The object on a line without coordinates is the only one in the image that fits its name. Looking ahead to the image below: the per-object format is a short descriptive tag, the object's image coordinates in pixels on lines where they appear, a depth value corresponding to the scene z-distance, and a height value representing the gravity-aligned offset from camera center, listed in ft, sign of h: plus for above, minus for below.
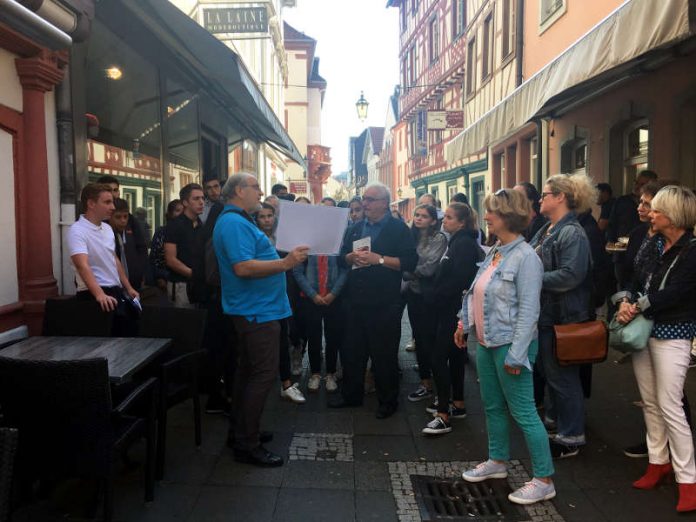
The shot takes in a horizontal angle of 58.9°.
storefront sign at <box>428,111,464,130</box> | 60.39 +11.40
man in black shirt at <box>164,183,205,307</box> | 17.63 +0.07
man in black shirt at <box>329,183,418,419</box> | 15.57 -1.55
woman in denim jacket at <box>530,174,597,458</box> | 12.28 -1.07
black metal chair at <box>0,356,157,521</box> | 8.56 -2.56
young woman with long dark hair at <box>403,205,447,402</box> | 16.16 -1.37
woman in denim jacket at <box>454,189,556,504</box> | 10.71 -1.52
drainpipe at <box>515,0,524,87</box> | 45.14 +14.30
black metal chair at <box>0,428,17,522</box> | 5.90 -2.08
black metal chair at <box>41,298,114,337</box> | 13.30 -1.68
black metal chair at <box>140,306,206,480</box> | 13.04 -2.19
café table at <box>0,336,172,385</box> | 10.34 -2.05
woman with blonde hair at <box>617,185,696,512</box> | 10.64 -1.45
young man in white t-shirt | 13.17 -0.24
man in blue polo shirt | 11.99 -1.25
